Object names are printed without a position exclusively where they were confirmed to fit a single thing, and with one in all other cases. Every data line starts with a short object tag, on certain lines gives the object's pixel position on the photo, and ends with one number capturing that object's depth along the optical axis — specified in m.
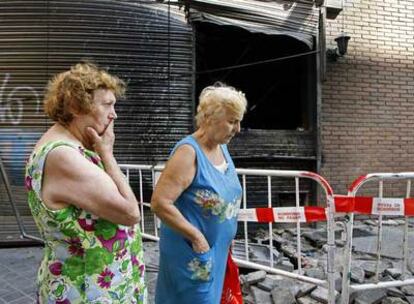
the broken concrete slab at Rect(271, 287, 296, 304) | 3.80
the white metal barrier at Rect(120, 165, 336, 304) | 3.51
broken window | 7.43
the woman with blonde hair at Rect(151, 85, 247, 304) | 2.18
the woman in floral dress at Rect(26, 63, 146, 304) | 1.61
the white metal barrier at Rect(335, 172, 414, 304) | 3.54
